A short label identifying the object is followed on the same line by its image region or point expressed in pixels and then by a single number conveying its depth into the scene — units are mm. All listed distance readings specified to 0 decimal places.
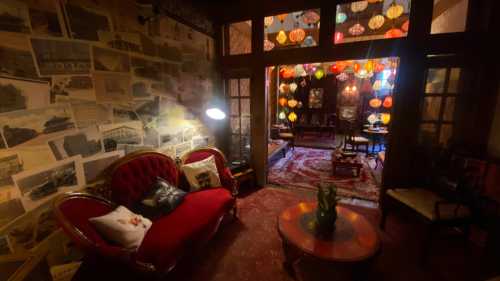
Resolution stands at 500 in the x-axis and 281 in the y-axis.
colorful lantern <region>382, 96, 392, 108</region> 5742
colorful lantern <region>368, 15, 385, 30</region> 3526
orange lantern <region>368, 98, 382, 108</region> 6078
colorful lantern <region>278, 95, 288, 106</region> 7973
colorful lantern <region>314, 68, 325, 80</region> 5230
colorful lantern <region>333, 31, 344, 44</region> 3436
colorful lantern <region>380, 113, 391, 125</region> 5441
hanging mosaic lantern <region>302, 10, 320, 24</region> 3027
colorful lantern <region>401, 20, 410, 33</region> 2543
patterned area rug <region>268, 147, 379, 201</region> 3517
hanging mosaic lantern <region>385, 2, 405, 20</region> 3039
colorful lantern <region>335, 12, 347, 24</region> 2982
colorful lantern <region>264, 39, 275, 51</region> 3779
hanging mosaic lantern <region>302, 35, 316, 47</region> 4156
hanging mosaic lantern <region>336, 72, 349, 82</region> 6605
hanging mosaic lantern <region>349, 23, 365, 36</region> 4102
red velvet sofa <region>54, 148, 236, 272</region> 1391
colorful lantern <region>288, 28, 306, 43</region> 3690
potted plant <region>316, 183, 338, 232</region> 1742
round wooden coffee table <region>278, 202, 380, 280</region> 1515
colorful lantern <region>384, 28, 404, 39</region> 2781
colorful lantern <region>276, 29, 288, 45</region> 3902
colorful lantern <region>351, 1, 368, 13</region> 2789
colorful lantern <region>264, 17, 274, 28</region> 3260
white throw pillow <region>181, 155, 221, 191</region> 2555
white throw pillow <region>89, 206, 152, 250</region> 1505
